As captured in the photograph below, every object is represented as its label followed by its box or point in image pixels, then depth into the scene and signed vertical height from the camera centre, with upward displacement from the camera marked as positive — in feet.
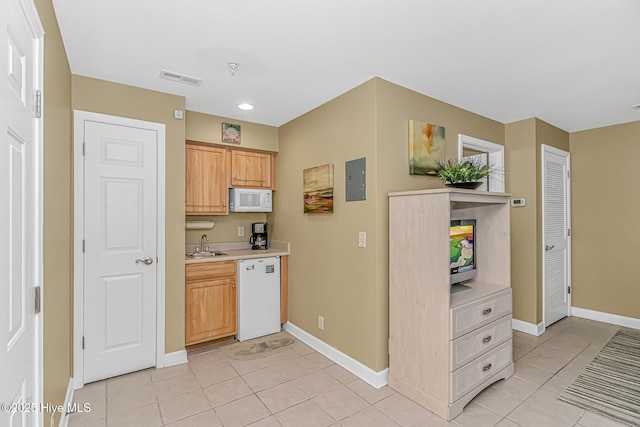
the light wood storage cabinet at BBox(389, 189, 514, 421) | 7.39 -2.42
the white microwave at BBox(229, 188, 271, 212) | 12.52 +0.67
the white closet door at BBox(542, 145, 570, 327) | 12.69 -0.80
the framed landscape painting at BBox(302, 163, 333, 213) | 10.37 +0.93
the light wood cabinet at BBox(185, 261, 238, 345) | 10.66 -2.91
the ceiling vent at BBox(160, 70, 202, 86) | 8.57 +3.85
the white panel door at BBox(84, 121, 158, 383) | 8.73 -0.92
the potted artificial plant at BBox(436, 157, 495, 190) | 8.14 +1.01
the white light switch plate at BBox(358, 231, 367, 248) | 9.02 -0.67
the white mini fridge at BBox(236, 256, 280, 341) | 11.68 -3.05
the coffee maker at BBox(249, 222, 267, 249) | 13.52 -0.85
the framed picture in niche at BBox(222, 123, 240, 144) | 12.18 +3.23
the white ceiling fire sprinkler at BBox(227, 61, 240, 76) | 7.99 +3.82
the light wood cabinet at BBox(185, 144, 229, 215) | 11.64 +1.36
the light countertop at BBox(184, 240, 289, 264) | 11.39 -1.41
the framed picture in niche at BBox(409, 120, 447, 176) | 9.47 +2.09
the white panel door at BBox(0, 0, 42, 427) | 3.34 +0.01
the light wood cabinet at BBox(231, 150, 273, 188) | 12.66 +1.94
